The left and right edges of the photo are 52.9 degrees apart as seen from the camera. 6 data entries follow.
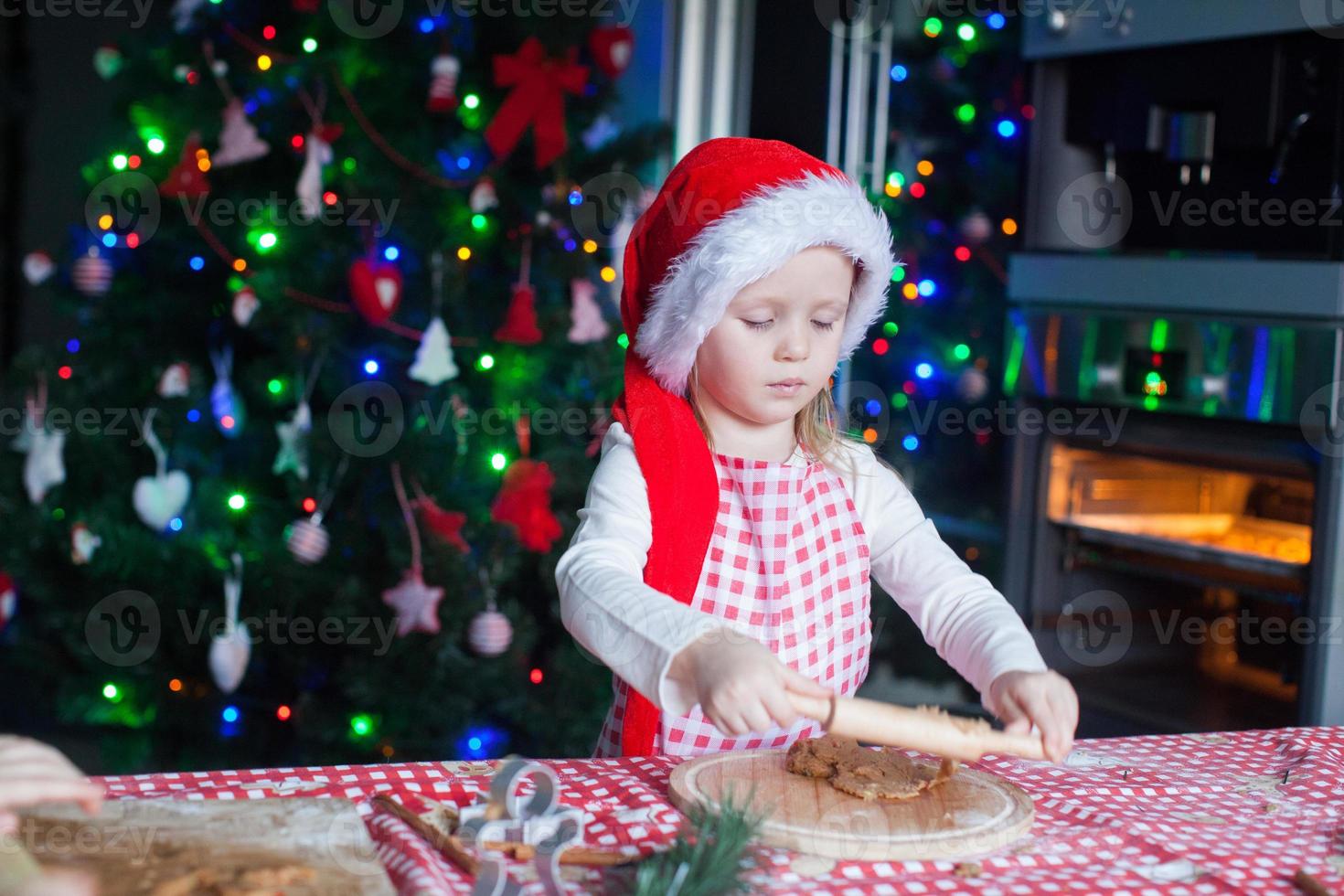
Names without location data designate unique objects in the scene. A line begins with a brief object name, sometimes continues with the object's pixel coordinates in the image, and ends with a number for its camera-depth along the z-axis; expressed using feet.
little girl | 4.15
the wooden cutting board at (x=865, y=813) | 3.01
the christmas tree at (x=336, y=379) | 8.78
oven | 6.89
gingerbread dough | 3.27
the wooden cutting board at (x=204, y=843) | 2.61
